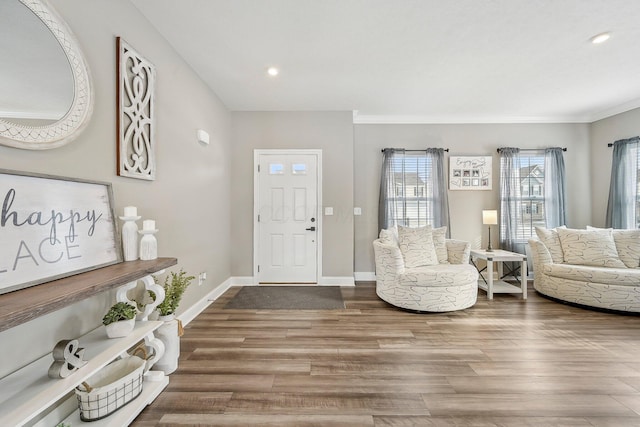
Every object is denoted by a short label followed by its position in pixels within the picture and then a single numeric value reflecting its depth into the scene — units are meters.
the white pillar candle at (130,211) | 1.64
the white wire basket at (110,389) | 1.32
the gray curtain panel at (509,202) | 4.18
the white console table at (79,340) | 0.92
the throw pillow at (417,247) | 3.40
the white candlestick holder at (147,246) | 1.69
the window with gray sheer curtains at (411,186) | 4.19
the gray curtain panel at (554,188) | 4.15
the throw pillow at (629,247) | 3.21
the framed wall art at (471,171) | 4.28
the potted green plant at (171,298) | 1.91
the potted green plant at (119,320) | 1.44
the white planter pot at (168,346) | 1.84
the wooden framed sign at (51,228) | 1.08
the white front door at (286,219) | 4.01
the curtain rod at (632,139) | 3.68
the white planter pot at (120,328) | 1.44
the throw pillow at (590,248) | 3.29
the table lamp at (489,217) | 3.87
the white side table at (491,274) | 3.41
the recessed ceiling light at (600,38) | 2.26
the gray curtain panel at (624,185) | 3.74
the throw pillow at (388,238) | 3.49
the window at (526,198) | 4.21
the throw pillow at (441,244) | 3.56
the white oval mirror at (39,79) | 1.13
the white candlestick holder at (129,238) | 1.65
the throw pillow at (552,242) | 3.55
